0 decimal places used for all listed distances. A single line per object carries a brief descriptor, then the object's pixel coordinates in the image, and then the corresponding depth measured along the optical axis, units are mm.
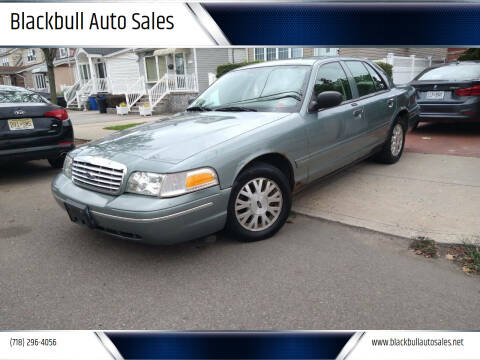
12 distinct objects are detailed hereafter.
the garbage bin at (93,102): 21481
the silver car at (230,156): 2828
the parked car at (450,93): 6852
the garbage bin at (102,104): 18766
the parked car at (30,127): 5328
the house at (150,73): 17953
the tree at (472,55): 14384
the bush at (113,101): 19266
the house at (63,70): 33562
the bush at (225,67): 16672
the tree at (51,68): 9885
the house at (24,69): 39281
